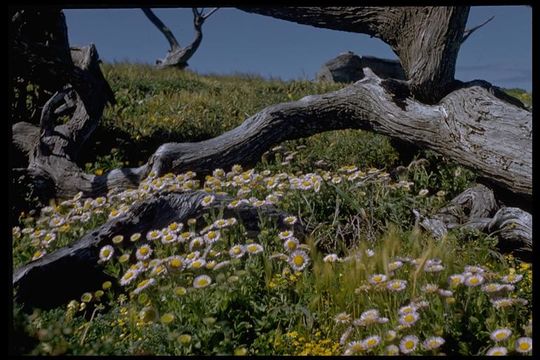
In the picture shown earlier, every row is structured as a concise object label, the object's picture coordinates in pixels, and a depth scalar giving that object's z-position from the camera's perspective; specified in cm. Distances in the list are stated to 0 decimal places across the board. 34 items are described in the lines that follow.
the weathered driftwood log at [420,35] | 616
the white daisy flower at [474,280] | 349
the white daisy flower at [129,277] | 404
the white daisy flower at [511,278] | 361
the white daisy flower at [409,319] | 330
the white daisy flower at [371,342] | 327
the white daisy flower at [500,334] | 317
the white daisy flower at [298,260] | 414
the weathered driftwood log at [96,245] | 451
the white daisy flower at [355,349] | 328
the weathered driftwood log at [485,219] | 496
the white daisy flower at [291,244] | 436
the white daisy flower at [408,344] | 317
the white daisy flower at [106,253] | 448
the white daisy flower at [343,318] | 360
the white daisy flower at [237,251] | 418
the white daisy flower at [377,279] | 368
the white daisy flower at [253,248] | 420
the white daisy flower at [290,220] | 479
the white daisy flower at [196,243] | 438
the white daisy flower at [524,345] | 310
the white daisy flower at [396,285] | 356
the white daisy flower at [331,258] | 418
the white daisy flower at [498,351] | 309
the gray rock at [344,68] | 2288
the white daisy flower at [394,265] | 372
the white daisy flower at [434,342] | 316
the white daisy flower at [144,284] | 380
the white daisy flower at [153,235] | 451
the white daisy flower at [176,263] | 396
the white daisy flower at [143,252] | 428
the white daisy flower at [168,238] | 446
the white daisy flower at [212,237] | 438
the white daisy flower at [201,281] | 375
